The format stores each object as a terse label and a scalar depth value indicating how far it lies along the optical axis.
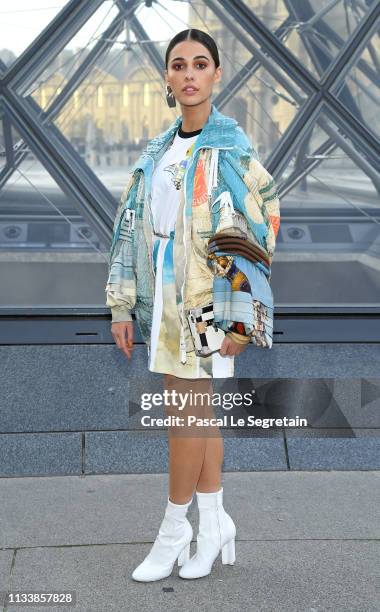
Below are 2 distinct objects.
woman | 3.40
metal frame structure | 6.10
